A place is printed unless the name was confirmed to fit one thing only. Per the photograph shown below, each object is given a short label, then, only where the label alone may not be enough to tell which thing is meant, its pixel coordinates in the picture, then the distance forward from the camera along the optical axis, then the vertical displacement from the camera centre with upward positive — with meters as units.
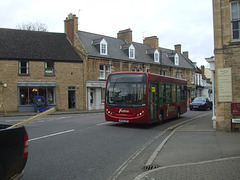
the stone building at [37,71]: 26.56 +2.68
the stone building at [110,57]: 31.08 +5.38
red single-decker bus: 13.02 -0.16
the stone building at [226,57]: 11.53 +1.68
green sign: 11.55 +0.43
